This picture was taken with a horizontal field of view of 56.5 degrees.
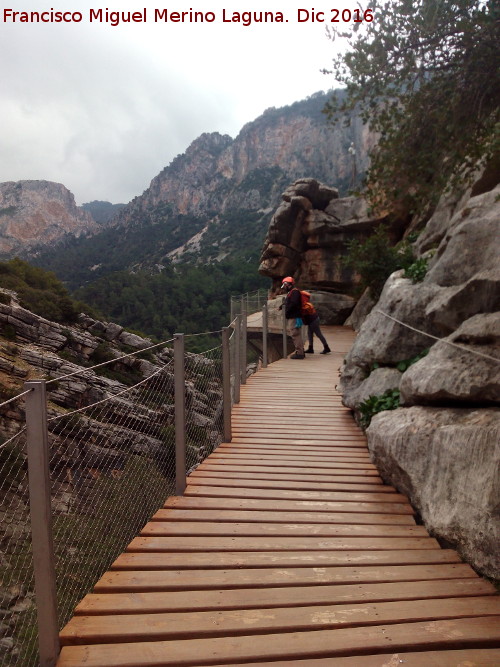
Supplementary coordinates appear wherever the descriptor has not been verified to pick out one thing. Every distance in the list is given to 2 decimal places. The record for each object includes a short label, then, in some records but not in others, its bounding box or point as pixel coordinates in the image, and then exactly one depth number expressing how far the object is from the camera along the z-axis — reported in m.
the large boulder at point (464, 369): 3.41
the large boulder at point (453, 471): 2.69
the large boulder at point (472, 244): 4.50
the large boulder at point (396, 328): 5.47
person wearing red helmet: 10.79
